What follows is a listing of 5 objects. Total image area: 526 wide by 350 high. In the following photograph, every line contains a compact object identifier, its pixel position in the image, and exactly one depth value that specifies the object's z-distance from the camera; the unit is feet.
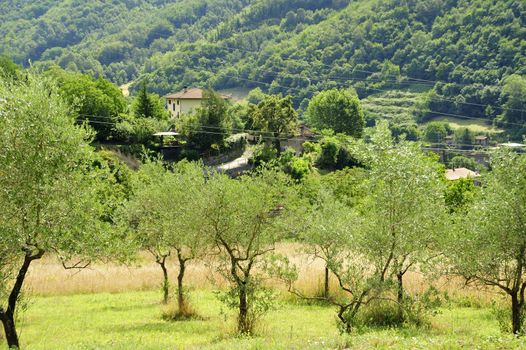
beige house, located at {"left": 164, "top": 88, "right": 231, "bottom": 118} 338.95
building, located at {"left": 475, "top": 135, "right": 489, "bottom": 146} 459.97
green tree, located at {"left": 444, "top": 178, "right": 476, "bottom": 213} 184.38
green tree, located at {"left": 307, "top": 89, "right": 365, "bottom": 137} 328.90
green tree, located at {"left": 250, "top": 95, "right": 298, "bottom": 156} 246.68
